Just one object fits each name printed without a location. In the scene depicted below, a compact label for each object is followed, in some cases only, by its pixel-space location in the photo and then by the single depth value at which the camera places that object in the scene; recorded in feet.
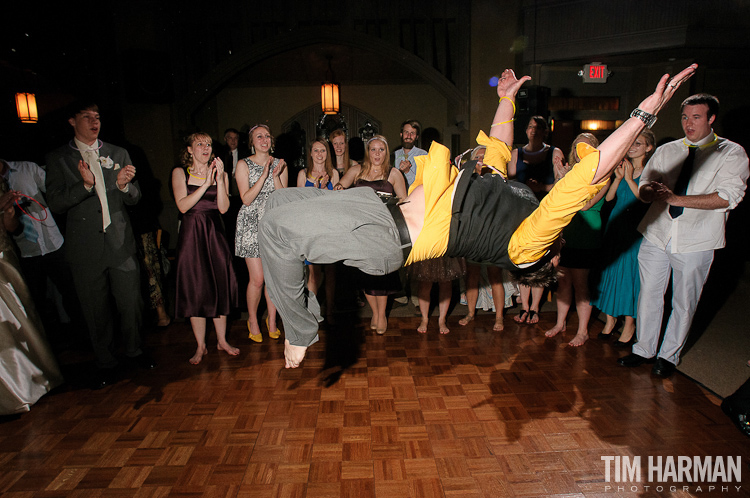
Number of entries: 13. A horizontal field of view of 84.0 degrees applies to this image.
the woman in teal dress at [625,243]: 10.16
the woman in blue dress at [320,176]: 11.75
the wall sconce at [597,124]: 23.75
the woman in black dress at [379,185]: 11.28
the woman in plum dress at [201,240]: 9.71
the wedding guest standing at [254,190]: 10.49
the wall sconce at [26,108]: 16.39
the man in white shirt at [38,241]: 10.33
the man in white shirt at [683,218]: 8.28
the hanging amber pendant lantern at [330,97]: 21.89
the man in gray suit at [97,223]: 8.64
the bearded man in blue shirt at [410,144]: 13.62
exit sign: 21.17
